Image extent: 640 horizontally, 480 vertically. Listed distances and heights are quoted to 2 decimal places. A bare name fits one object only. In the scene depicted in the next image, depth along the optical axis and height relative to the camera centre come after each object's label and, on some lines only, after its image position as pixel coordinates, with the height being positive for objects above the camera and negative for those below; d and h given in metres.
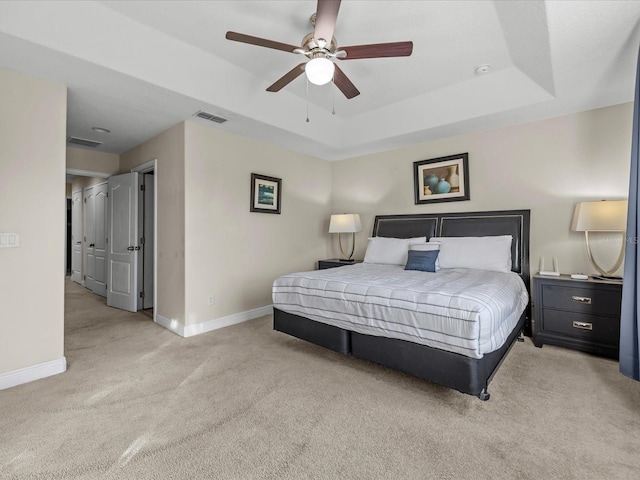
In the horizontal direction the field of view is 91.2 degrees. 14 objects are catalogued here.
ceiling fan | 1.99 +1.25
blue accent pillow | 3.40 -0.31
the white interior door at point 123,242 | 4.57 -0.24
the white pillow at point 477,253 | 3.43 -0.22
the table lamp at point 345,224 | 4.87 +0.11
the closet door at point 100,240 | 5.59 -0.27
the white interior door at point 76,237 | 6.76 -0.27
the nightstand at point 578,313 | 2.81 -0.74
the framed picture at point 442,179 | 4.17 +0.75
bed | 1.99 -0.69
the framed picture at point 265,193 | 4.30 +0.51
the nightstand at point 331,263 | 4.66 -0.49
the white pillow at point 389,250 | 3.99 -0.24
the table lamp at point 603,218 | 2.93 +0.18
